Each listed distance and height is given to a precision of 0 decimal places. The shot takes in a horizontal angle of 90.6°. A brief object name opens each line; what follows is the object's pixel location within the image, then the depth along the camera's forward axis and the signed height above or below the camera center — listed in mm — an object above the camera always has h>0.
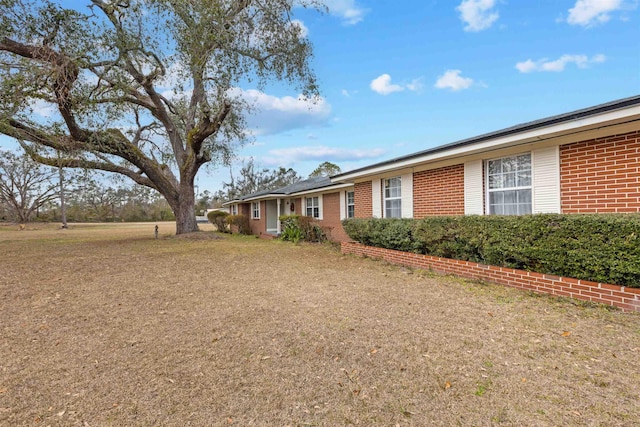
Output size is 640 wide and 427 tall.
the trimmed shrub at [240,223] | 22719 -508
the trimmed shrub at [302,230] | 14659 -749
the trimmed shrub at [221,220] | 24188 -298
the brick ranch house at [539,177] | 5039 +691
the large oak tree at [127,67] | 9352 +5655
